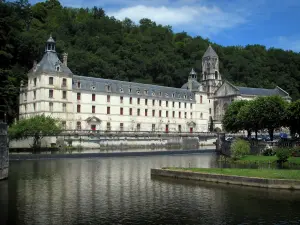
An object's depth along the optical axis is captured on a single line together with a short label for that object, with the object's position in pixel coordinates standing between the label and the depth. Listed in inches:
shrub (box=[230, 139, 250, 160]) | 1699.1
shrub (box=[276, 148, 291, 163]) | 1456.7
